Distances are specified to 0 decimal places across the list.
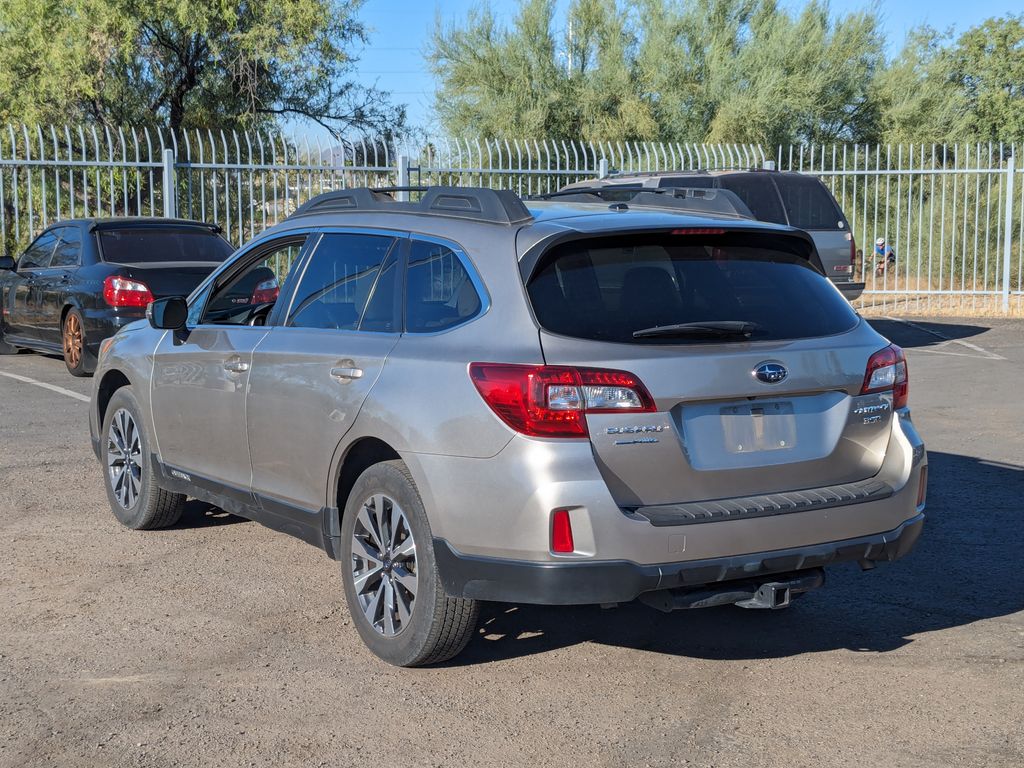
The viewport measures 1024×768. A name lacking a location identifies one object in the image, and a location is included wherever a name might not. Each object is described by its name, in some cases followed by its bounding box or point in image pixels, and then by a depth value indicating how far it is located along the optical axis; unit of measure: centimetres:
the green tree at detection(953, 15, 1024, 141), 4072
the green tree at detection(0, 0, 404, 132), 2406
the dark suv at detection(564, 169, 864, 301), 1463
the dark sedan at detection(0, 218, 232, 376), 1236
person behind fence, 2445
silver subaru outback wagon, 422
